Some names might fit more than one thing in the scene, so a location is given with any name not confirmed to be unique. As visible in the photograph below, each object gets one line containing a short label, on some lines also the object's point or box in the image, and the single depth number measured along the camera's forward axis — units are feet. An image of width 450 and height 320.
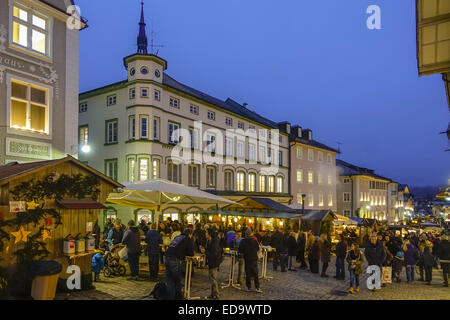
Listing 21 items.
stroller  36.04
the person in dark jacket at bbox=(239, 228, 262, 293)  32.32
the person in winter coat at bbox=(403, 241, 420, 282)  41.47
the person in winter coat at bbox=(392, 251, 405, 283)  41.97
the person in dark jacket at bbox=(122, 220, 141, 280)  34.83
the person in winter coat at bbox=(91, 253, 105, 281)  33.57
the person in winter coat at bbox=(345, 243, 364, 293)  34.63
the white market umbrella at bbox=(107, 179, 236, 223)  39.17
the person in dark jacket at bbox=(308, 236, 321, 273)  45.19
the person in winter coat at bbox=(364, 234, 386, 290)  36.27
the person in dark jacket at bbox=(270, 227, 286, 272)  44.60
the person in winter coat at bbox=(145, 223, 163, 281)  34.56
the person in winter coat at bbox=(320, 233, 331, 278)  43.09
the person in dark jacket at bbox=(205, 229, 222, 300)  29.01
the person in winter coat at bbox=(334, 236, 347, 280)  40.37
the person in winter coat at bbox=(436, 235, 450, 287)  39.65
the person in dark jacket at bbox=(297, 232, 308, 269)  47.93
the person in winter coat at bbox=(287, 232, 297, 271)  45.80
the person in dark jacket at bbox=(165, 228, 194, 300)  27.02
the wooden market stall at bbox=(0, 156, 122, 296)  25.00
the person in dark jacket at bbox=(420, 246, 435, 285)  40.91
